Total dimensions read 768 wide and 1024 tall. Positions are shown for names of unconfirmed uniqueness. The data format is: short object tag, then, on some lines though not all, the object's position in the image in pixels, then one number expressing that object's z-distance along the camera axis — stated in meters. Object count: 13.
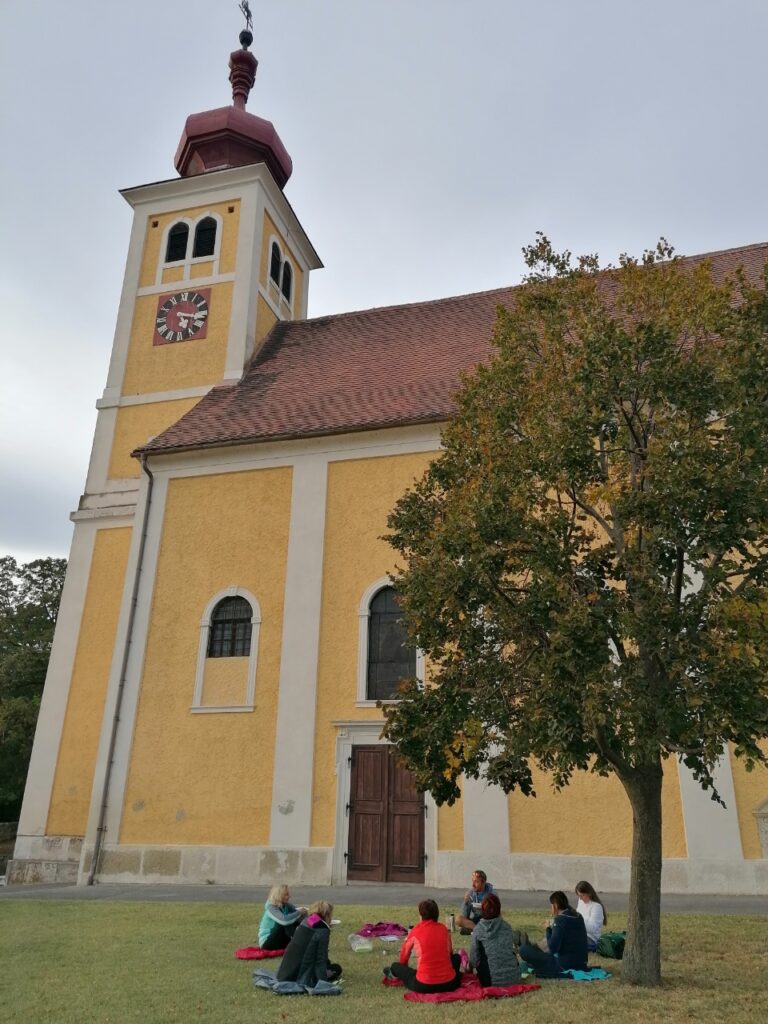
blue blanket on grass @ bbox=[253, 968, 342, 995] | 6.43
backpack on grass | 7.53
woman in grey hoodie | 6.45
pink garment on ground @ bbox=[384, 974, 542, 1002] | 6.21
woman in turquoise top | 7.98
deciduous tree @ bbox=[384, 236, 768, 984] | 5.94
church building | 13.09
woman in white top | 7.81
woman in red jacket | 6.43
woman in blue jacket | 6.87
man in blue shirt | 8.52
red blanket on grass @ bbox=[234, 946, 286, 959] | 7.76
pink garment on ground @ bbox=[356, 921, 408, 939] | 8.87
